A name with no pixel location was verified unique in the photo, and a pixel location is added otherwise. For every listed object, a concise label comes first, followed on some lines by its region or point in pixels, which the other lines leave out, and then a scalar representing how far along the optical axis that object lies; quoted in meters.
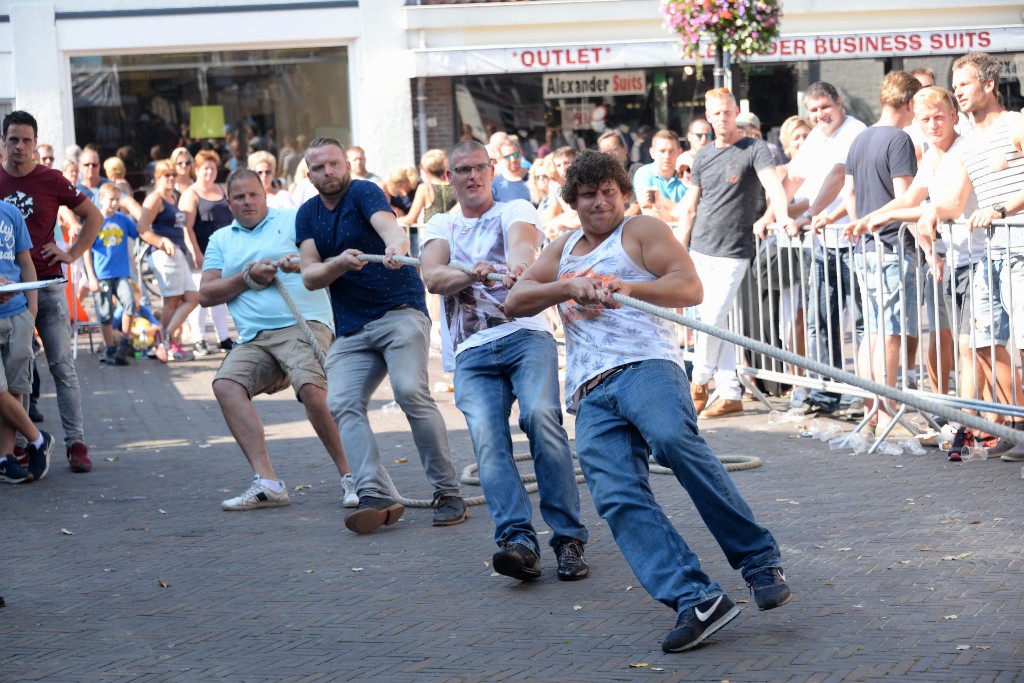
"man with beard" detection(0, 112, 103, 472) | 8.83
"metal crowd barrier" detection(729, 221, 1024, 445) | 7.61
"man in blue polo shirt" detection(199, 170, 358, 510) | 7.37
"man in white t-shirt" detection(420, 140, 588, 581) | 5.79
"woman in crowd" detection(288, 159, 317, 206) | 14.25
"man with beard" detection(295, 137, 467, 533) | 6.72
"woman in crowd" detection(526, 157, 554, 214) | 12.88
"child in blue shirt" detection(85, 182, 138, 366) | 13.78
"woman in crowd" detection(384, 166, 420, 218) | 13.69
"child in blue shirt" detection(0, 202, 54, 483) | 8.20
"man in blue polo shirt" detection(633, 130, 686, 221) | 11.28
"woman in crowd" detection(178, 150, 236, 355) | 14.05
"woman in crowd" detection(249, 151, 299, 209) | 14.01
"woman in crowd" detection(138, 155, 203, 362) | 13.94
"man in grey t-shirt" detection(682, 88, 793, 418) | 9.36
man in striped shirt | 7.34
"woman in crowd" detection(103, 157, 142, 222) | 15.38
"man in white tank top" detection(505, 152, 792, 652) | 4.88
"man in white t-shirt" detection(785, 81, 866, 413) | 8.81
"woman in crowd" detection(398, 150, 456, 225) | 12.67
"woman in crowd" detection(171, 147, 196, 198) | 15.47
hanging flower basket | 15.55
